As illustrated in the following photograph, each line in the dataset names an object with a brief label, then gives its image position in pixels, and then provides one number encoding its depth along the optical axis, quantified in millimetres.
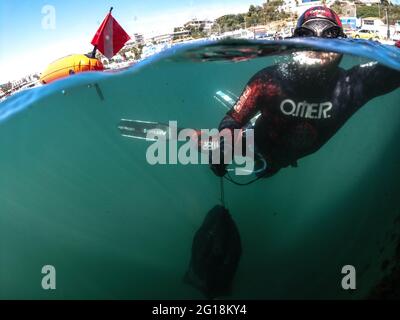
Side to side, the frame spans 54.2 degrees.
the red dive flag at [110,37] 6363
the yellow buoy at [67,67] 5582
